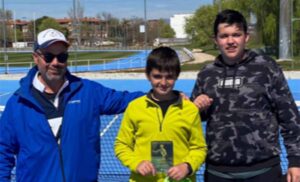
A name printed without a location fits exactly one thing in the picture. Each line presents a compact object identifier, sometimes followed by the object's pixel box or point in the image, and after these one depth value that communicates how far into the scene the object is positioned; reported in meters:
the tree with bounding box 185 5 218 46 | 56.58
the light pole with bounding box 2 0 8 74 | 26.27
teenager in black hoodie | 3.22
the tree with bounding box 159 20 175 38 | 77.71
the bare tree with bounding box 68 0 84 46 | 25.42
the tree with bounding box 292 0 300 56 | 30.14
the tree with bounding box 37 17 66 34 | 66.35
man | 3.04
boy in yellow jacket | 3.09
